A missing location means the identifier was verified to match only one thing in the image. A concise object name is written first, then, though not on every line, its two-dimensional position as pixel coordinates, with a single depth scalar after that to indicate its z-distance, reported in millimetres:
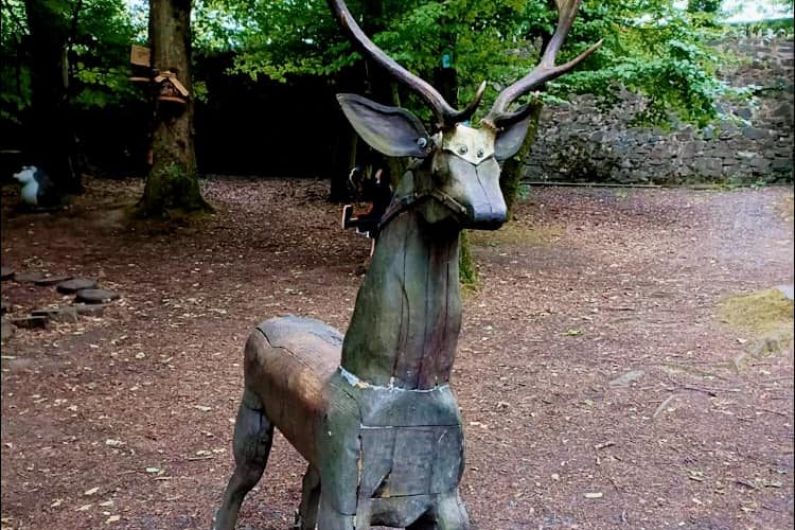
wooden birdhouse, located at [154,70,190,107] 7323
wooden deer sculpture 1714
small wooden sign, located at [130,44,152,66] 6563
